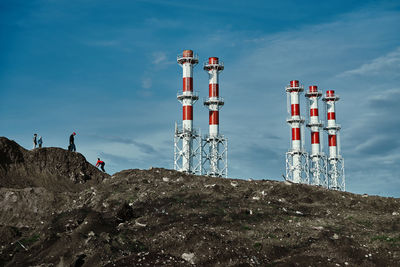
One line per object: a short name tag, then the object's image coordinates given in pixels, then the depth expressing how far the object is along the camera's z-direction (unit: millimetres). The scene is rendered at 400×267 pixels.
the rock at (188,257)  19438
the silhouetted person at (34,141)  39625
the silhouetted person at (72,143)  39250
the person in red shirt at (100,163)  40231
